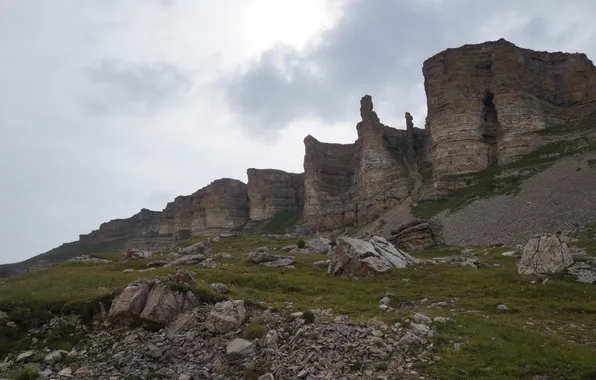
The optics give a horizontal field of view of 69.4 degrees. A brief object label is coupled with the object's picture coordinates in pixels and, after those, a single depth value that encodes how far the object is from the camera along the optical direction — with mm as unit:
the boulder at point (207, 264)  42138
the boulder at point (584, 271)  28297
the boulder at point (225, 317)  19406
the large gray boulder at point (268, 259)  43219
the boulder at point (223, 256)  52438
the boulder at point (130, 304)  21203
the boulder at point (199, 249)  63219
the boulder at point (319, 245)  59781
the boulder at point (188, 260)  45944
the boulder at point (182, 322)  19806
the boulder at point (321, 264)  40066
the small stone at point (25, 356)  19406
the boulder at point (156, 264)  46469
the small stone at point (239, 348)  17406
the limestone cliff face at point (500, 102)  108312
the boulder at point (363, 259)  33938
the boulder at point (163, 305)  20547
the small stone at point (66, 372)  17359
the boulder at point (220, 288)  25672
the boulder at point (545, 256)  31359
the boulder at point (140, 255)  58009
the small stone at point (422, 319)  19223
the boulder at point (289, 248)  60378
